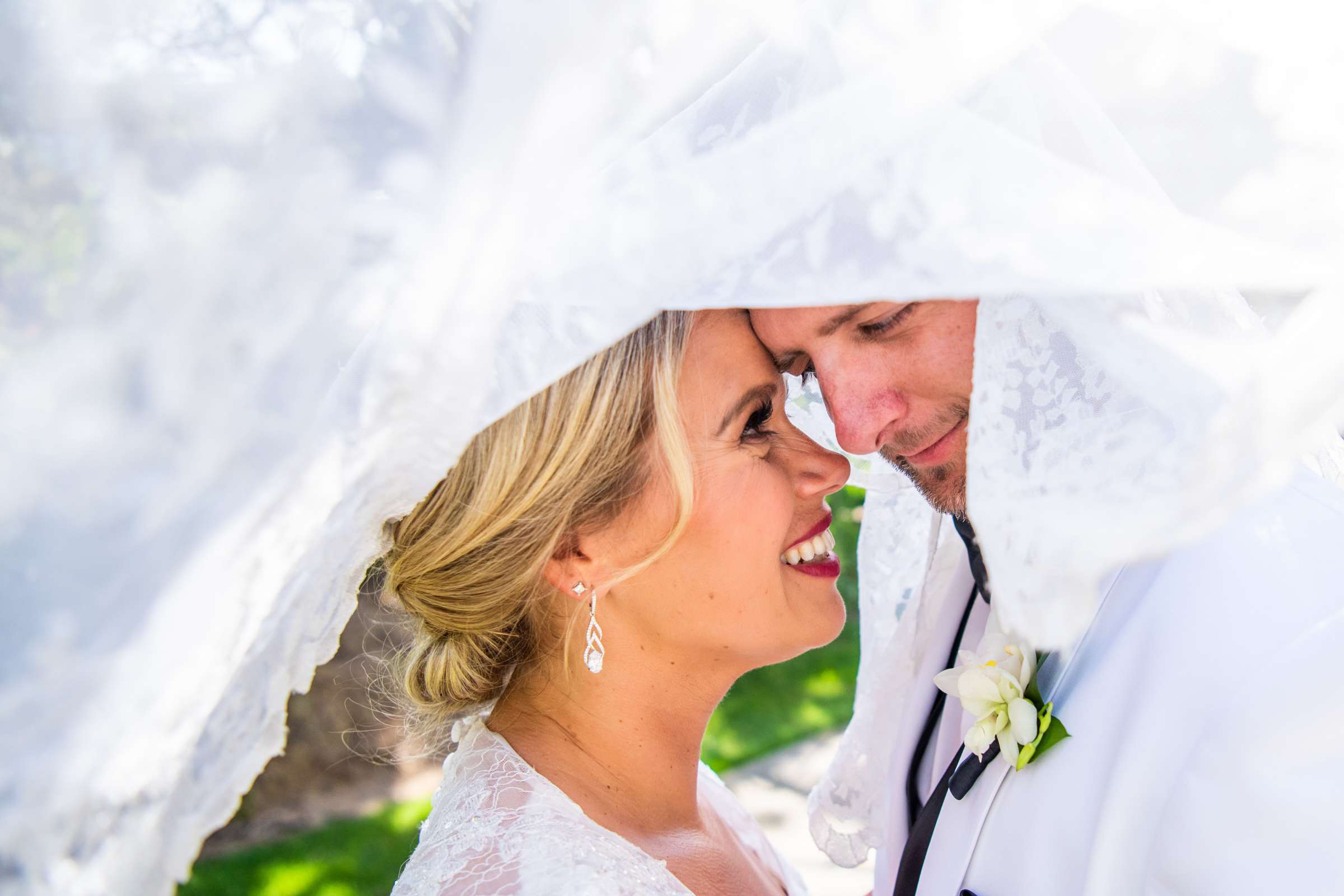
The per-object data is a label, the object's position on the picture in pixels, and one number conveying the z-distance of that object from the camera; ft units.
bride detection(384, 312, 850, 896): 2.28
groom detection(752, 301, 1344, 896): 1.79
